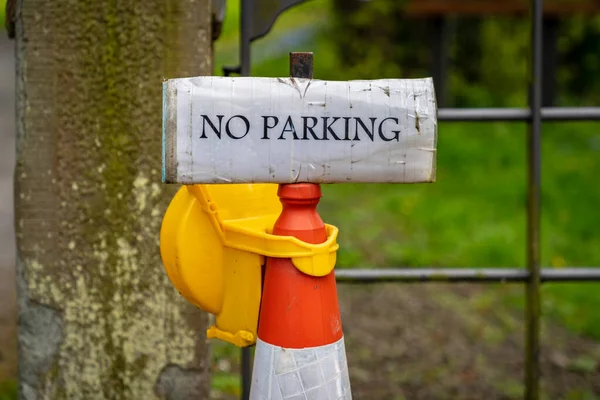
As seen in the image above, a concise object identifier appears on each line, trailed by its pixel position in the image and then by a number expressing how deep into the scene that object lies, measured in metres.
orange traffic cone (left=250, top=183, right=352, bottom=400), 2.62
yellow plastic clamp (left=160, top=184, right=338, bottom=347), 2.72
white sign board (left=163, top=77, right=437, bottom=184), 2.58
